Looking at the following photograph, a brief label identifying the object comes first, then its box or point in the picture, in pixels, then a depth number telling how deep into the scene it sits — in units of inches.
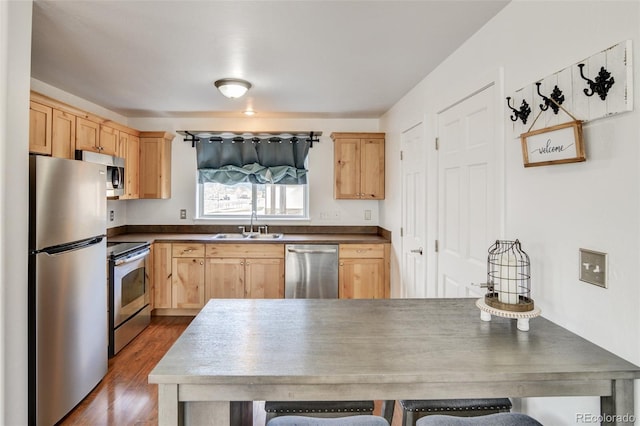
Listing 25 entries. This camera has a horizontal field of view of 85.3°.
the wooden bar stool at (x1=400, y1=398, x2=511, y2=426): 53.1
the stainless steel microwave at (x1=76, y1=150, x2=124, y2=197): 122.2
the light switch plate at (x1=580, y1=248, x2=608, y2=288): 46.2
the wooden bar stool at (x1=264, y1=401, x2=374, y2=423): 54.6
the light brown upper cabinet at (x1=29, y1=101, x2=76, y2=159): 96.0
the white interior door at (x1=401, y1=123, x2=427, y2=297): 112.0
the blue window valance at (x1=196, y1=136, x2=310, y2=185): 169.8
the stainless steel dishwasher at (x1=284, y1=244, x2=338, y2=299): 150.4
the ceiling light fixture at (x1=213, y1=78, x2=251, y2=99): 112.9
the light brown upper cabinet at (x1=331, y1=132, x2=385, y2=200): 162.1
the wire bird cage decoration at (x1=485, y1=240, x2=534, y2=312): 54.9
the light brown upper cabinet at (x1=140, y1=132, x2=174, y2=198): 160.9
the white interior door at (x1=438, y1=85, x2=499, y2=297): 74.5
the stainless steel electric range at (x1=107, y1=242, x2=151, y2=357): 117.8
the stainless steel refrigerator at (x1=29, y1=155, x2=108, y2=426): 75.1
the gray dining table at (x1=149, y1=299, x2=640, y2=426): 41.6
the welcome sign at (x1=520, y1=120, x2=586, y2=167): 48.5
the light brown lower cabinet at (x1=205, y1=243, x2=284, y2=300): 151.0
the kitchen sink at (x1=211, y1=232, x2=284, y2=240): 158.4
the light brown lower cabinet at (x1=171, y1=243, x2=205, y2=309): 151.3
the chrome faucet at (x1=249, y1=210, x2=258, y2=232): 171.8
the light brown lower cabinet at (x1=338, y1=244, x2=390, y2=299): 150.3
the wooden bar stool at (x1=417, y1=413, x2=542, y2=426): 45.6
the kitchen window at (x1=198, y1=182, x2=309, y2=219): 176.9
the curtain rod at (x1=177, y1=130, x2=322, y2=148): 168.7
